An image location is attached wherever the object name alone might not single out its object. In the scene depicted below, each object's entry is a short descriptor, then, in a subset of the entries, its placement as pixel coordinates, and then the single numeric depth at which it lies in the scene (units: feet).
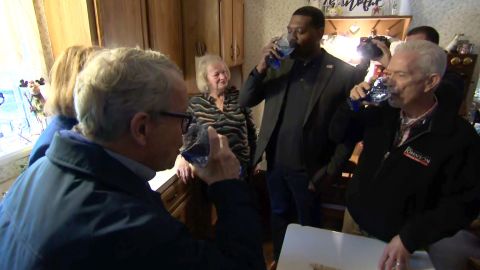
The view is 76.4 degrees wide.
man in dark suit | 5.03
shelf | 8.19
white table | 3.13
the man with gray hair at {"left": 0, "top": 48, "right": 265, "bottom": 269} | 1.63
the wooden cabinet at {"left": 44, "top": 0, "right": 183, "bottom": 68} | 4.50
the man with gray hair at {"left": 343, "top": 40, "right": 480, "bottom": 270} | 3.36
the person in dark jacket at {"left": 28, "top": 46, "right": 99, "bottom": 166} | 3.04
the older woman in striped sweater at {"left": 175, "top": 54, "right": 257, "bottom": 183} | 6.23
